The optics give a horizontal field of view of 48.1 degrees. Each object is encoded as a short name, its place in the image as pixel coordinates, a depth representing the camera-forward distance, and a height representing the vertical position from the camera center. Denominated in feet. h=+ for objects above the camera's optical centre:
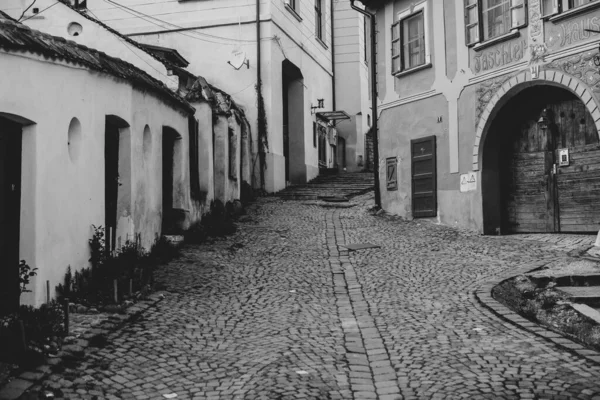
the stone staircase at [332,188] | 66.03 +3.07
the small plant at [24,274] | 22.48 -1.79
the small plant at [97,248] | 28.40 -1.20
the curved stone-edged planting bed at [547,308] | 21.47 -3.58
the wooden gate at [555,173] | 40.14 +2.54
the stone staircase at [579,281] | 24.40 -2.88
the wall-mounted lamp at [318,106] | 81.87 +13.74
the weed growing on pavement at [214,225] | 41.37 -0.44
